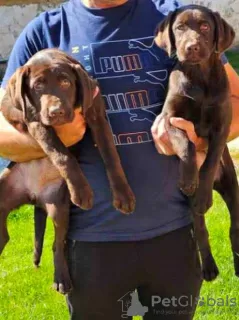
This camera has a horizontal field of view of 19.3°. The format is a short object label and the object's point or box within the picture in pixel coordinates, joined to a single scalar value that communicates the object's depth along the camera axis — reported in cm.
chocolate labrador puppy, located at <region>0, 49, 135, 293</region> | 232
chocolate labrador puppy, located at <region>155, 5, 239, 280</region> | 241
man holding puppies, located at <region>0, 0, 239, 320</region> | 241
